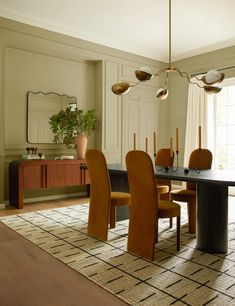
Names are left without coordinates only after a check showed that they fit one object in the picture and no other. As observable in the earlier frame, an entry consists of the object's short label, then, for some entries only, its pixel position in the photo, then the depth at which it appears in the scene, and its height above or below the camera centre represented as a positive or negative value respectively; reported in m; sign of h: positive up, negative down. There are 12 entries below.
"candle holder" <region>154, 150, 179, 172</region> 3.16 -0.22
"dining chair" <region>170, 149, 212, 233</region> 3.33 -0.49
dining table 2.63 -0.58
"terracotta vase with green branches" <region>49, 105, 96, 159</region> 5.18 +0.38
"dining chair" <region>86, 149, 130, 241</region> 2.96 -0.51
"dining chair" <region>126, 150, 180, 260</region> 2.45 -0.51
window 5.86 +0.44
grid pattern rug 1.91 -0.92
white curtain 6.06 +0.62
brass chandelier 3.16 +0.74
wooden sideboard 4.54 -0.43
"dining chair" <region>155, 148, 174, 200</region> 3.83 -0.45
